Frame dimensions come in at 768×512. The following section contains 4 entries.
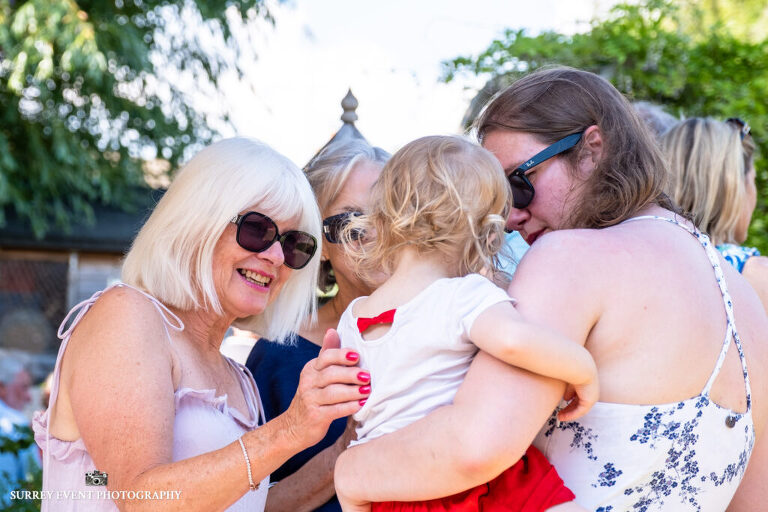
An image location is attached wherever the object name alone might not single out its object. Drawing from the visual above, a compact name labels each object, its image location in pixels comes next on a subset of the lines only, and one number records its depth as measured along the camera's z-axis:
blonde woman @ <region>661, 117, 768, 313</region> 3.60
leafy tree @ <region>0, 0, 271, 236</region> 7.80
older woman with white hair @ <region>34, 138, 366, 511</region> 2.02
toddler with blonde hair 1.56
